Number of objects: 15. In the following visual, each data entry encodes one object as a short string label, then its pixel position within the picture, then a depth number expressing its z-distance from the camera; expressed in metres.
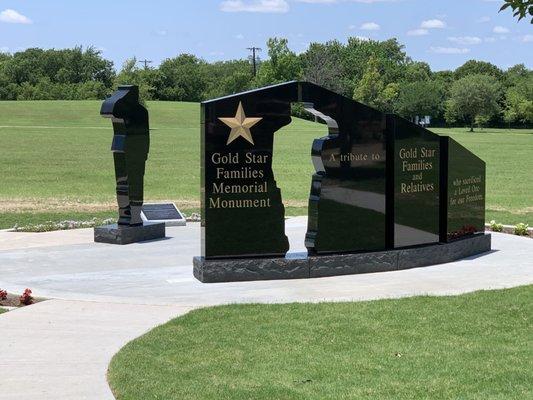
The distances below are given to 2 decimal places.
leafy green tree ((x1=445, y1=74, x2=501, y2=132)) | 98.31
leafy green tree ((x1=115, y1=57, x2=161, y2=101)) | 91.06
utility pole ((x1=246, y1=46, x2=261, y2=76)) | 125.50
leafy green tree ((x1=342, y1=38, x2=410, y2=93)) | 125.62
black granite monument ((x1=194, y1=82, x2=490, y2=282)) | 10.91
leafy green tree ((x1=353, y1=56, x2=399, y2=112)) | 105.19
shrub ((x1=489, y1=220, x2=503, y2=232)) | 15.81
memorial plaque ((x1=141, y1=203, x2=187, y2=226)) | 15.97
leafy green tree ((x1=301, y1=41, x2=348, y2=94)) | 112.56
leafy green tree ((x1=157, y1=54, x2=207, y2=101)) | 109.38
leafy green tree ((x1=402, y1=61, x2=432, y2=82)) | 126.50
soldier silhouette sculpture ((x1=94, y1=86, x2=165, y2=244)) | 14.25
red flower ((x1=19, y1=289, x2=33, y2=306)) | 9.45
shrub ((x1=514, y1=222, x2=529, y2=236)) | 15.39
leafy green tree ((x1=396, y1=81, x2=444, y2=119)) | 108.62
